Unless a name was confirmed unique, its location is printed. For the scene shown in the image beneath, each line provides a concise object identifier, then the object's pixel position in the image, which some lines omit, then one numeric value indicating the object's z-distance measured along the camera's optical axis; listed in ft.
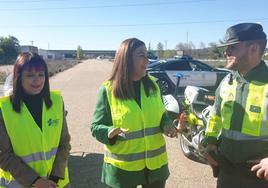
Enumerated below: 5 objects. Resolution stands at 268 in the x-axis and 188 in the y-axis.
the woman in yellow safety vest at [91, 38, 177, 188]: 5.19
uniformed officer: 4.51
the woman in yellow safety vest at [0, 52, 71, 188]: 4.55
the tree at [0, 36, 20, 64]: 134.24
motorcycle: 9.85
